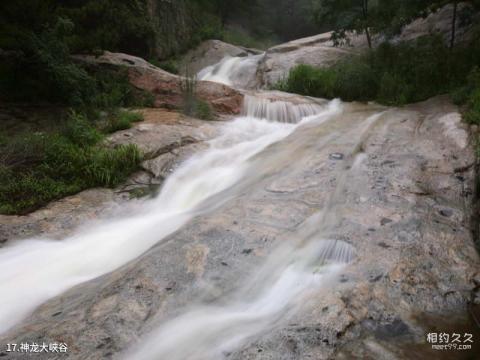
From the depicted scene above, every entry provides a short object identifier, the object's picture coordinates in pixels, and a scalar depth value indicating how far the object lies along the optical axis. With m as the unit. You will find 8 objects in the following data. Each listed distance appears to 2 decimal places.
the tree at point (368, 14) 9.48
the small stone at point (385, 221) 4.14
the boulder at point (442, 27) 10.16
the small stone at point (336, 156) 5.88
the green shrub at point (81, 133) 6.67
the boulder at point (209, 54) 16.83
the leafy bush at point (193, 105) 8.75
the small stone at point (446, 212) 4.25
